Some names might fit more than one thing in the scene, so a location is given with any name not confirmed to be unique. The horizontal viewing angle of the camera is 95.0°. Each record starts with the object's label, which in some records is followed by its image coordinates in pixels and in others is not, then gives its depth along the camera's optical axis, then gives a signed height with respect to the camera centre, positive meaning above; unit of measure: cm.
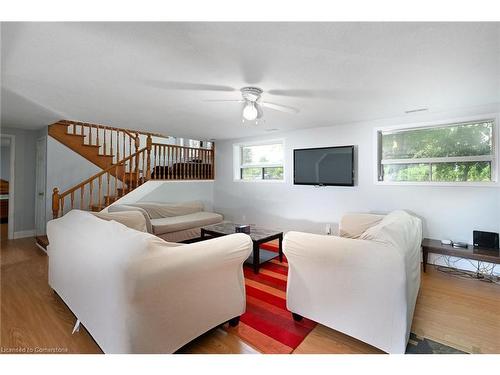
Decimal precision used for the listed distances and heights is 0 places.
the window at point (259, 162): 482 +60
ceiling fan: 228 +95
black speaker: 269 -58
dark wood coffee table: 294 -67
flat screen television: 375 +40
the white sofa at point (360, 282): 138 -62
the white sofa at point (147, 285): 122 -61
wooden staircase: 396 +56
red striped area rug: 162 -109
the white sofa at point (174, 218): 387 -60
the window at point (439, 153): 292 +52
